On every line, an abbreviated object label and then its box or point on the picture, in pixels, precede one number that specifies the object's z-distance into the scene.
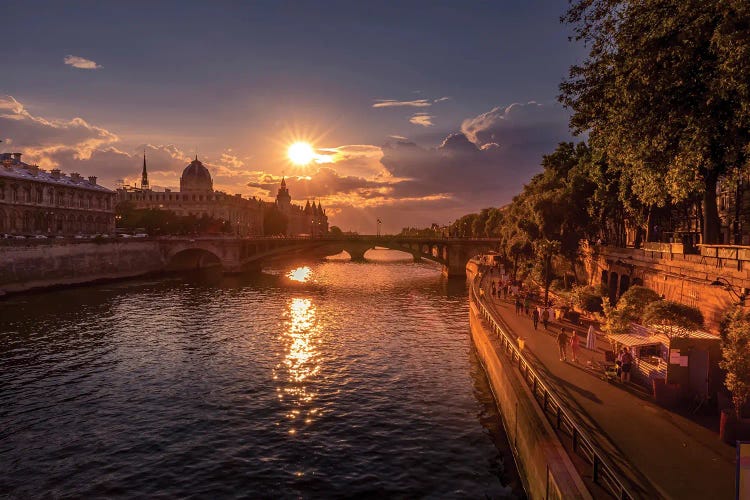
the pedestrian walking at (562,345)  26.19
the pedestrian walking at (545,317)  35.06
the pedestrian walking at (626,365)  22.16
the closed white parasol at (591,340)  27.69
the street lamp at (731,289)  22.62
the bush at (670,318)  20.09
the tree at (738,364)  15.66
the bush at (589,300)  36.53
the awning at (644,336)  20.23
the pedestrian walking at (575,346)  26.09
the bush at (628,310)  23.90
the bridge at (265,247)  103.25
